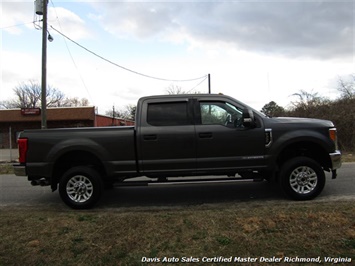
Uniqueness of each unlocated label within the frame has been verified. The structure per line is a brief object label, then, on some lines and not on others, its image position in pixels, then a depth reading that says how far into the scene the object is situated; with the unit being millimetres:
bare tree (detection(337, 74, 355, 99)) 20816
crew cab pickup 6352
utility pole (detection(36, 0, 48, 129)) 16266
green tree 24769
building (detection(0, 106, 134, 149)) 35031
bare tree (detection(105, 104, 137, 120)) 82894
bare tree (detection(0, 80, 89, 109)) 72375
